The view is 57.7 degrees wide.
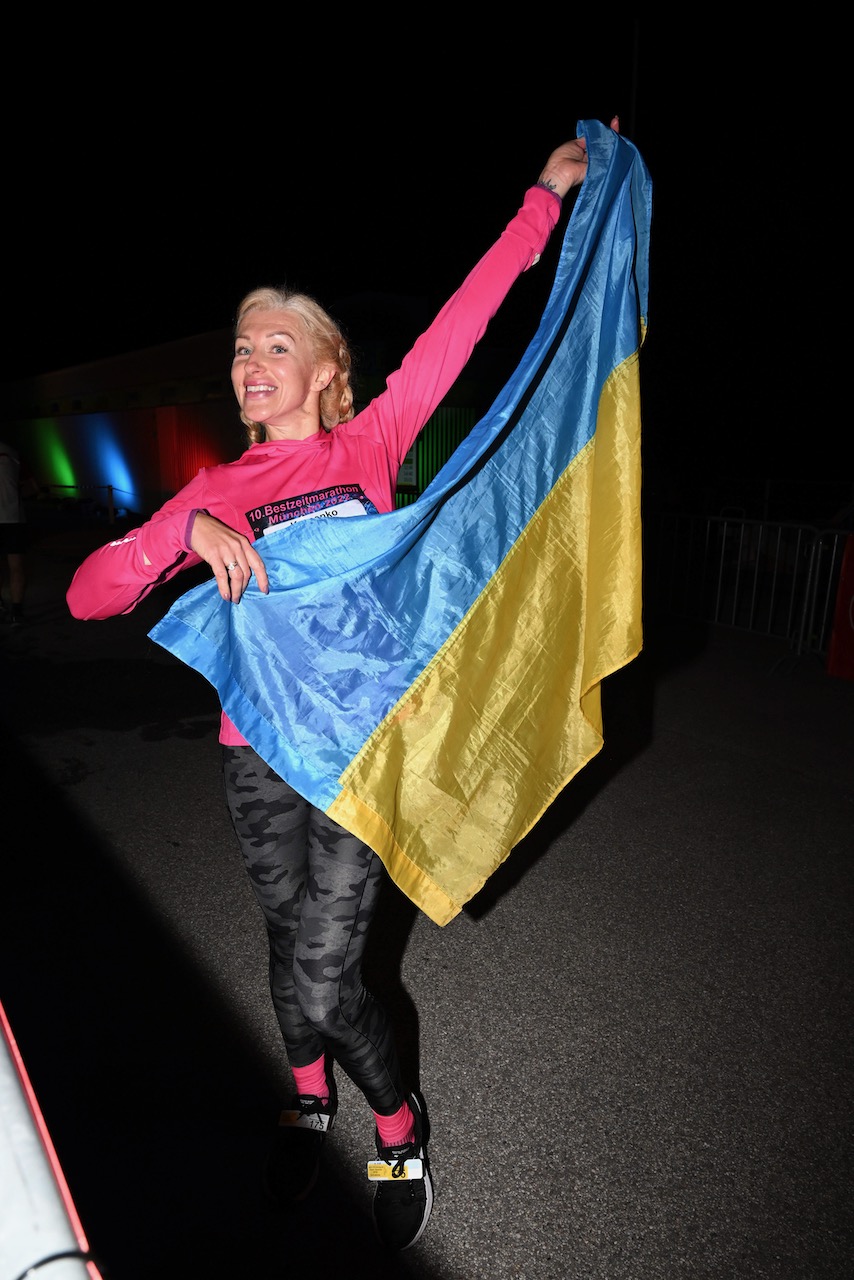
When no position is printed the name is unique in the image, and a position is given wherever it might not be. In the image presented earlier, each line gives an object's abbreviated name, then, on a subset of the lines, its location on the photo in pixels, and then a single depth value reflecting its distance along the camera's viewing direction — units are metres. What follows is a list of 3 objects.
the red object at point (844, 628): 6.55
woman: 1.78
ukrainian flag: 1.88
